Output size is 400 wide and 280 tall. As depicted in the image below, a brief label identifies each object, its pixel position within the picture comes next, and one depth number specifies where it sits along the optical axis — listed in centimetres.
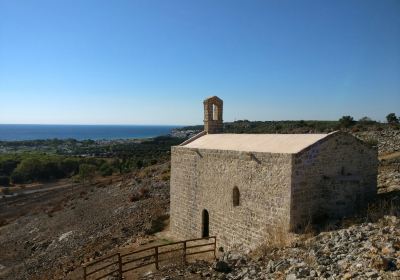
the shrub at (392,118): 4299
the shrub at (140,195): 2959
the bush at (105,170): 5941
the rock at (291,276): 876
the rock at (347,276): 789
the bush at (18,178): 6562
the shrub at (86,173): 5506
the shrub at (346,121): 4453
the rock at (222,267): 1106
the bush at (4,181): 6400
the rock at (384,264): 774
